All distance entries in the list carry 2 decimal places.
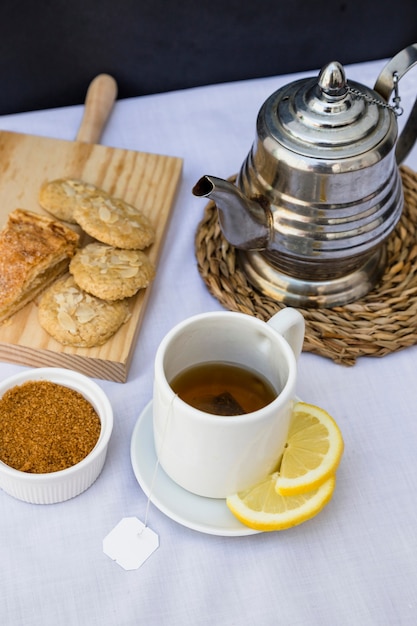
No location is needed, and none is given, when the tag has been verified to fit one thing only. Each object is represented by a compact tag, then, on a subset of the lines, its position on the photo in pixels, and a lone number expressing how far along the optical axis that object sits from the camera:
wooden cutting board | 0.99
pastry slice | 0.87
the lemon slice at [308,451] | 0.70
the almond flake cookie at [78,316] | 0.84
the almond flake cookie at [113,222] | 0.92
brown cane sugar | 0.73
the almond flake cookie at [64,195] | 0.97
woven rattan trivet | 0.89
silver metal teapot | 0.78
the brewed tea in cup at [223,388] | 0.72
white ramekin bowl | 0.71
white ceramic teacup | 0.64
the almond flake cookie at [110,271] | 0.86
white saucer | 0.71
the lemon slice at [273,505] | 0.68
